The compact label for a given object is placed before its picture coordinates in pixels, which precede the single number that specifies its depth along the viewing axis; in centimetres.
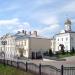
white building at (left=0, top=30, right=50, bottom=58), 2959
